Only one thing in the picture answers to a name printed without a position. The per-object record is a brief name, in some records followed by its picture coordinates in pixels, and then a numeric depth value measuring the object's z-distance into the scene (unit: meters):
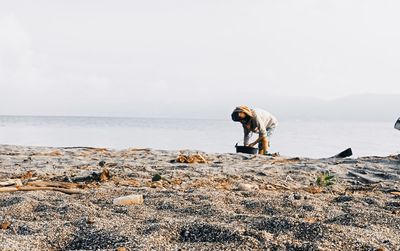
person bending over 9.22
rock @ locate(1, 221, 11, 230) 2.98
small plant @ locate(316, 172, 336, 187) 5.50
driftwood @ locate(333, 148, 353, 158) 9.48
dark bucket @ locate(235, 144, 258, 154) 9.57
